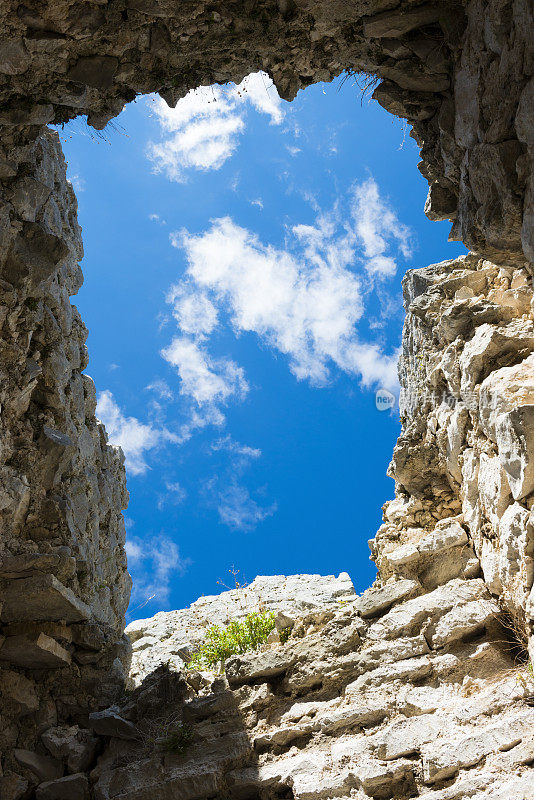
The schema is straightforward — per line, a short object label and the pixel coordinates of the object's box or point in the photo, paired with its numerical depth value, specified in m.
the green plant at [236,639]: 8.45
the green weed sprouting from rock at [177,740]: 6.49
